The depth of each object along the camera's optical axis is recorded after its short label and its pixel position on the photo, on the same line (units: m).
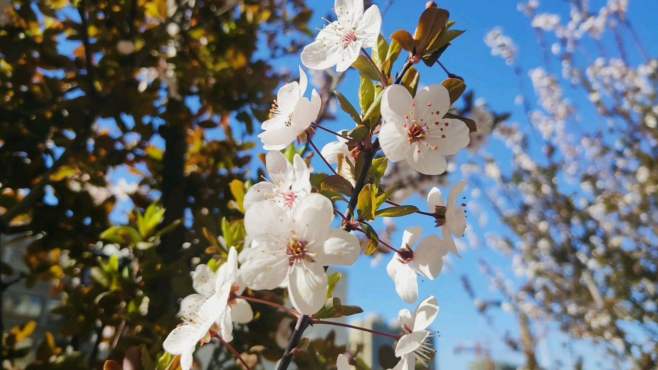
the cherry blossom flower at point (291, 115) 0.10
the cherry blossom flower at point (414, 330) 0.09
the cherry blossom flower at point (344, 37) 0.10
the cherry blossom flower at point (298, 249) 0.08
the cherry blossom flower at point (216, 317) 0.10
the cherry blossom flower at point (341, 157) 0.10
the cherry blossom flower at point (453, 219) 0.10
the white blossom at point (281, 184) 0.09
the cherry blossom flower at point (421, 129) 0.09
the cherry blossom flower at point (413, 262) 0.10
